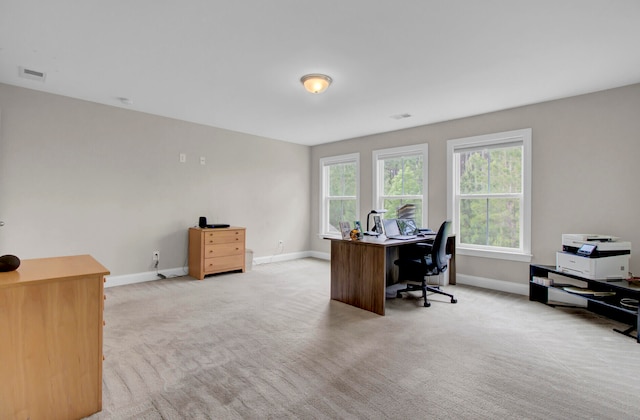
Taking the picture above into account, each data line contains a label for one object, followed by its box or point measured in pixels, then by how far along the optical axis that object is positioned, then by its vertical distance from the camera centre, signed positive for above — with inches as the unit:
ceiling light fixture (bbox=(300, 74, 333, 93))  120.9 +50.8
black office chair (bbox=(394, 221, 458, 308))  139.4 -23.8
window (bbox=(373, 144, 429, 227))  195.9 +21.0
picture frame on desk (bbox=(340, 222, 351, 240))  145.2 -9.1
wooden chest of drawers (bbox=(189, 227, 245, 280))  182.5 -24.3
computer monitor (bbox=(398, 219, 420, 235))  161.6 -8.4
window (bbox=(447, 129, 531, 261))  157.2 +9.4
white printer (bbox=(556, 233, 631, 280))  118.6 -18.0
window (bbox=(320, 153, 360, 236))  235.6 +15.8
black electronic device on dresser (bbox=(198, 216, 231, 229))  191.3 -8.3
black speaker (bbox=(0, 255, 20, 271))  63.1 -10.8
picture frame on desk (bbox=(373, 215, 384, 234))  150.1 -6.8
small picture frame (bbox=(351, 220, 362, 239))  144.1 -8.6
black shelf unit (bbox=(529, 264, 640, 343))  109.7 -33.9
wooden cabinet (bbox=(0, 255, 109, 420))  57.2 -25.7
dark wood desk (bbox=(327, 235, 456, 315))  127.3 -26.4
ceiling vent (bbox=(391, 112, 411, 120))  173.6 +53.6
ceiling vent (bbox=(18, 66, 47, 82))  120.8 +54.4
